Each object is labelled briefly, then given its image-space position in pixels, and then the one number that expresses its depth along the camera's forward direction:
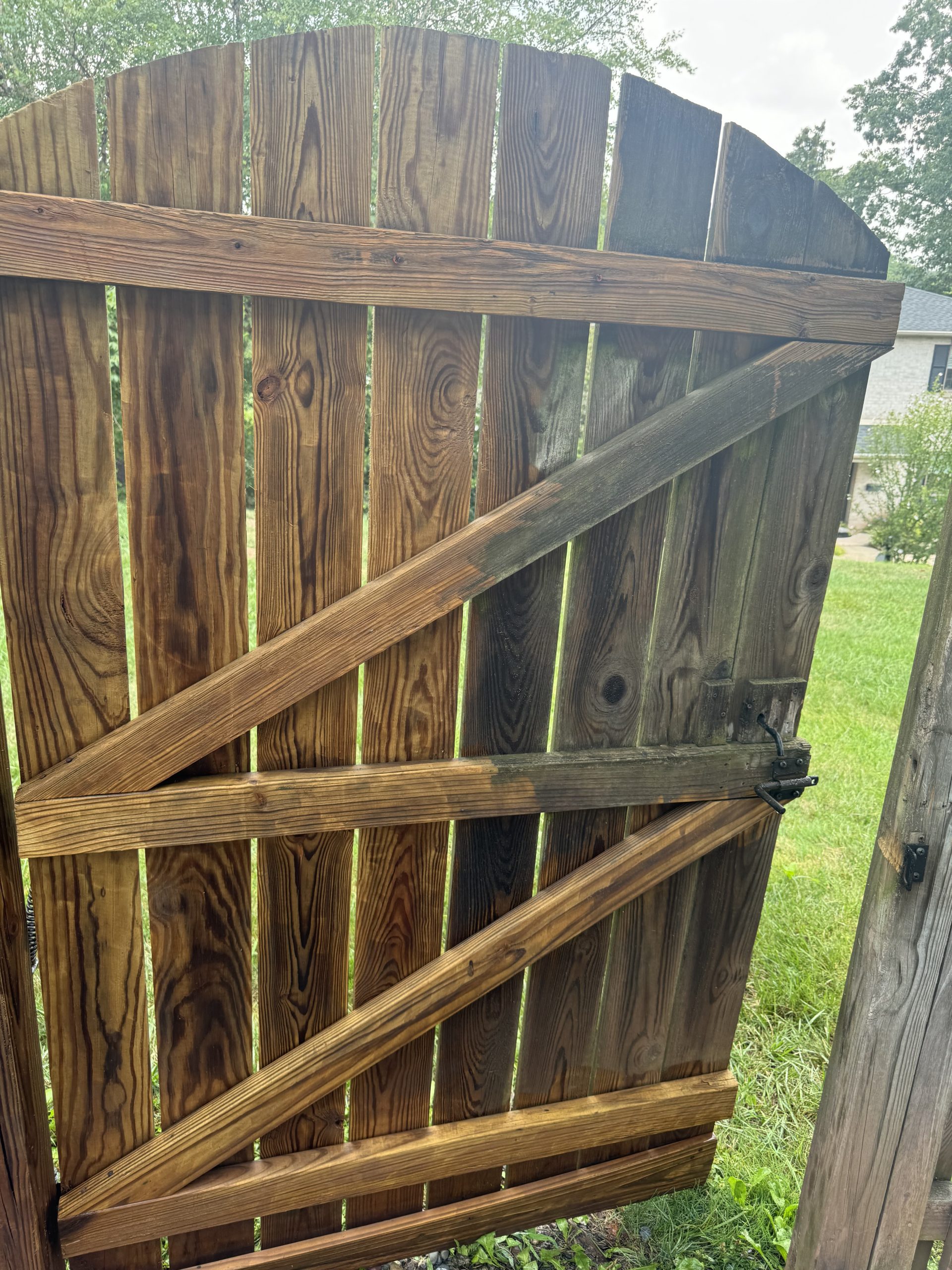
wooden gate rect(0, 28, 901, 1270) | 1.25
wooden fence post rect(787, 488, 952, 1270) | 1.21
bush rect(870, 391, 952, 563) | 14.05
